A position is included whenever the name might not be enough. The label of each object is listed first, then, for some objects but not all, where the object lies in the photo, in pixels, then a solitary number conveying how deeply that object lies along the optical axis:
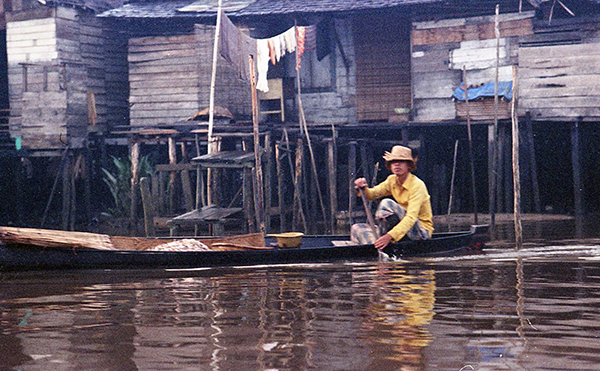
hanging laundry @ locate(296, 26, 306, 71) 17.80
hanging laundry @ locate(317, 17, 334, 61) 19.56
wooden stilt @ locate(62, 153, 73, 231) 19.02
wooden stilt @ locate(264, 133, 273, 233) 15.33
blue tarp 17.88
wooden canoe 9.52
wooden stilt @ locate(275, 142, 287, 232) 16.47
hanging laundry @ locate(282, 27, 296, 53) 17.27
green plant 19.47
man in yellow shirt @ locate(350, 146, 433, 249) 9.88
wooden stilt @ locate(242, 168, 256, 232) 14.36
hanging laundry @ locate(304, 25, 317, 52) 18.41
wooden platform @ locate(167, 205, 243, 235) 12.67
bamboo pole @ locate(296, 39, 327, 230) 16.68
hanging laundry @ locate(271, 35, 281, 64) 16.75
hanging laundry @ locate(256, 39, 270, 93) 16.31
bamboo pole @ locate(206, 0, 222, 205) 14.26
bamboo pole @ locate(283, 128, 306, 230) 16.42
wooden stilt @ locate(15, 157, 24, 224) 20.27
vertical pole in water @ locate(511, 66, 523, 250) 11.58
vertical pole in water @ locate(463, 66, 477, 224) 15.93
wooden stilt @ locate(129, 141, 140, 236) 18.00
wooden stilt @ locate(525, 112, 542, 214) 17.95
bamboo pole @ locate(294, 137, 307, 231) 16.75
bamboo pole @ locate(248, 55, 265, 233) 13.42
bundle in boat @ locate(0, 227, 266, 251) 9.45
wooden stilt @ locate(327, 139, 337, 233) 17.47
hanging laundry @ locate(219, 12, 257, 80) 14.69
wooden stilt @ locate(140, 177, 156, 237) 14.90
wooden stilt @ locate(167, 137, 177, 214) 17.88
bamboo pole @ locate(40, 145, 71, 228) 19.41
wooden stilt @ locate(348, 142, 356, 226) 17.94
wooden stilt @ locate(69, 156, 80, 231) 19.09
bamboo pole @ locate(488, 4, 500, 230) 15.75
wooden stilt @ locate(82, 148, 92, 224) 20.22
